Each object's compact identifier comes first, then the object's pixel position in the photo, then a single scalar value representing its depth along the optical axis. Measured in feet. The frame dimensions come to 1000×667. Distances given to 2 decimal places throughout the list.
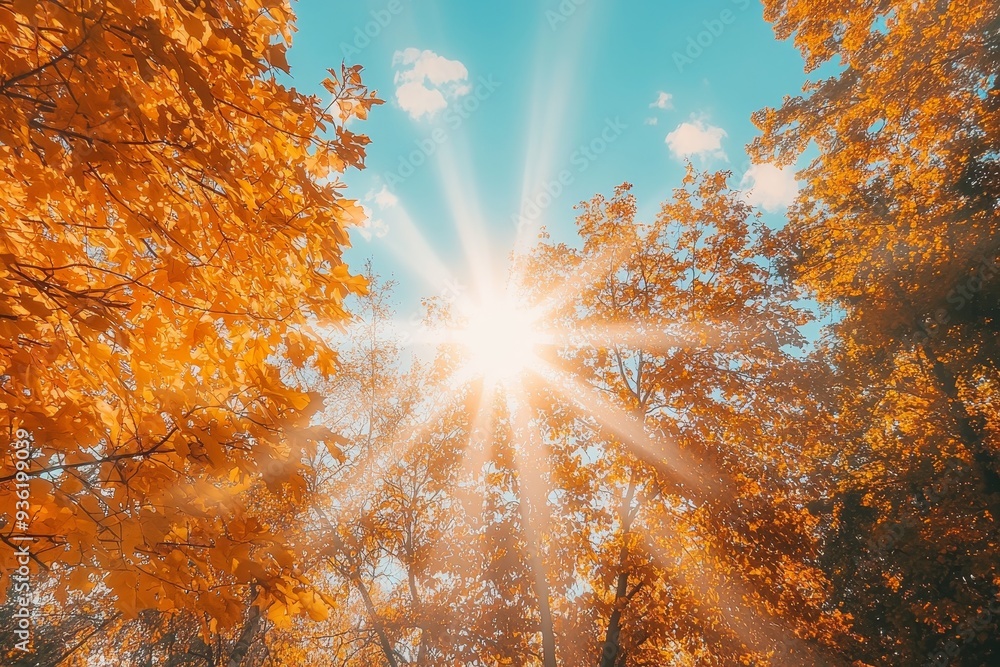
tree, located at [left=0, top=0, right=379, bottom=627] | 4.48
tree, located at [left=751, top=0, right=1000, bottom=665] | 23.40
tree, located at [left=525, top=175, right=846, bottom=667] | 20.51
